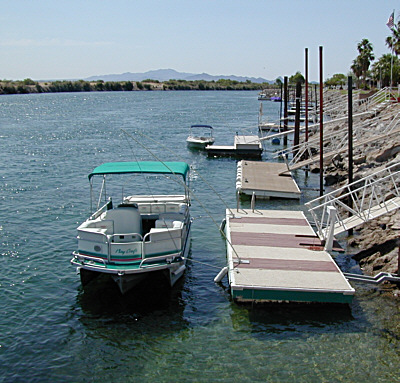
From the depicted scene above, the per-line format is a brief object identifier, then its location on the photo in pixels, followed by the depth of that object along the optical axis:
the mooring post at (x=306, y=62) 28.69
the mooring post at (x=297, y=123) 34.75
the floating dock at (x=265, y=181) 24.39
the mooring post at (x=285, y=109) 46.88
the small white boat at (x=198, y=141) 42.53
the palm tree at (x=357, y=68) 93.14
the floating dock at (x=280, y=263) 12.10
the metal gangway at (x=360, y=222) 13.70
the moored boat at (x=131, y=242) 13.20
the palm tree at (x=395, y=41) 58.73
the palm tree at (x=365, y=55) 87.50
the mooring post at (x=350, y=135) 18.30
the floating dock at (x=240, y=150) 39.03
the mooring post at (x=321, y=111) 21.01
